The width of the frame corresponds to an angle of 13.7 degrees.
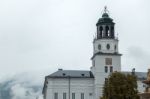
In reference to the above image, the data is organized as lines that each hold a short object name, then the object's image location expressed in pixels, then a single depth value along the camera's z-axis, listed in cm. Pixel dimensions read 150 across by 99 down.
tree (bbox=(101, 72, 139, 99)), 8450
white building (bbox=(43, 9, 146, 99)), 12581
